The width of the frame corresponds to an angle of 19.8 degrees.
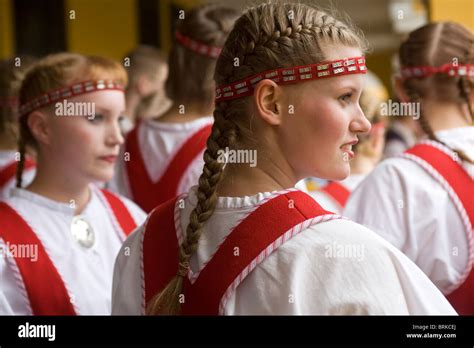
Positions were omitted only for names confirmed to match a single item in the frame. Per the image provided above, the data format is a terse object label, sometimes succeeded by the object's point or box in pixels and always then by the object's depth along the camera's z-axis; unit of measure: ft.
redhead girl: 7.40
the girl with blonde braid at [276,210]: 5.60
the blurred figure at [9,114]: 10.42
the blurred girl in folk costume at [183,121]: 8.79
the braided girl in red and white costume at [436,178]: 7.53
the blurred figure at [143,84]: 13.39
